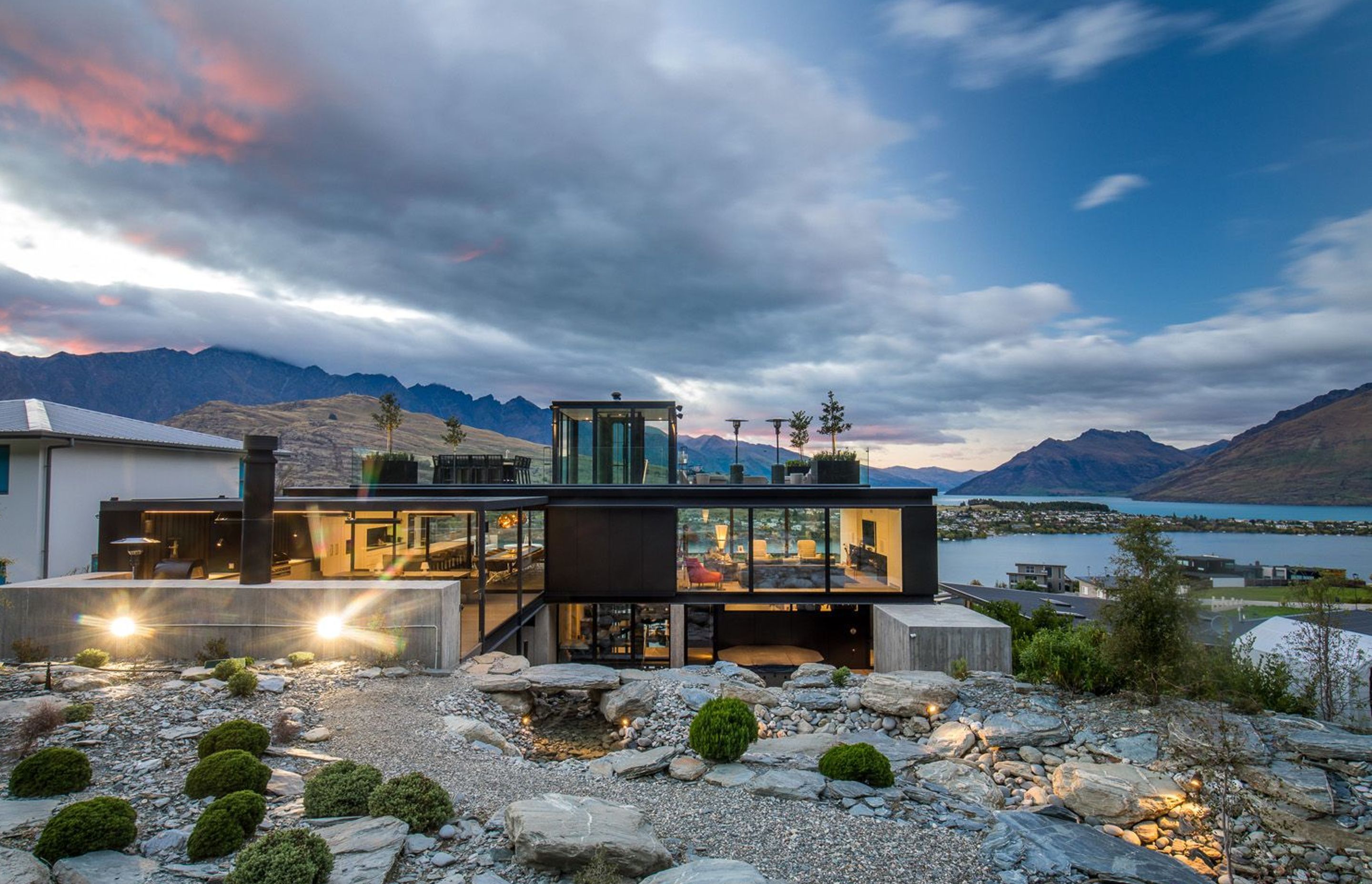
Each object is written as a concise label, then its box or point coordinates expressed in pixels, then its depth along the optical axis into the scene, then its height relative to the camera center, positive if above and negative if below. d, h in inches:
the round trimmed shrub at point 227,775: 191.3 -98.0
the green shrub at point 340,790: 189.0 -102.4
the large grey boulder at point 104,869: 143.5 -97.9
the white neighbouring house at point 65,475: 512.7 +3.0
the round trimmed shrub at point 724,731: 271.9 -118.9
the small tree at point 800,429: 1176.2 +96.0
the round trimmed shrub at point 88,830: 150.3 -92.0
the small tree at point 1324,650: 342.0 -104.6
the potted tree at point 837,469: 632.4 +8.9
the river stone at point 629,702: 356.5 -137.4
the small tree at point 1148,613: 331.6 -77.5
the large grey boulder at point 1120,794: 257.6 -141.3
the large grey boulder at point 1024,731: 325.1 -142.1
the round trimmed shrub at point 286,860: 141.3 -94.4
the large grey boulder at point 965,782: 267.4 -145.7
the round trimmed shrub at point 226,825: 158.7 -97.4
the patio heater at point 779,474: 695.1 +3.1
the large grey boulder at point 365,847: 155.7 -105.0
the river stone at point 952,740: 323.9 -147.7
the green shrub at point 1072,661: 368.5 -119.9
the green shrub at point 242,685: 289.1 -101.5
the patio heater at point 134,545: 415.5 -49.6
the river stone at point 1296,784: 261.1 -139.8
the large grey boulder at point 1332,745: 282.7 -131.0
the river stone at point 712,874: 151.9 -104.9
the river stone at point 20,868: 136.8 -93.1
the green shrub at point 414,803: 186.2 -104.4
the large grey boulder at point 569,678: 363.3 -126.8
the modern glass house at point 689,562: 553.6 -80.5
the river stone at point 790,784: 235.0 -126.2
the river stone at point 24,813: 165.3 -97.5
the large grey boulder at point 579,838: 165.2 -104.7
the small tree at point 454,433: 1326.3 +104.6
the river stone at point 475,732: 280.4 -122.5
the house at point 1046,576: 1721.2 -300.2
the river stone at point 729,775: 249.9 -129.7
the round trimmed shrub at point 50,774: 182.9 -93.0
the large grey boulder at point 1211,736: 226.7 -119.6
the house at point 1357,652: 341.7 -134.1
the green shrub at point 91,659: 327.6 -100.4
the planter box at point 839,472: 633.0 +4.7
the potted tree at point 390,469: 644.1 +9.4
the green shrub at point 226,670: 311.0 -101.4
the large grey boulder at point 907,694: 373.1 -139.2
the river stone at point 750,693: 378.3 -141.0
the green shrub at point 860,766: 254.1 -125.4
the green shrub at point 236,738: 219.6 -98.9
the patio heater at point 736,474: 655.8 +3.6
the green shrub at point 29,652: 333.1 -98.0
